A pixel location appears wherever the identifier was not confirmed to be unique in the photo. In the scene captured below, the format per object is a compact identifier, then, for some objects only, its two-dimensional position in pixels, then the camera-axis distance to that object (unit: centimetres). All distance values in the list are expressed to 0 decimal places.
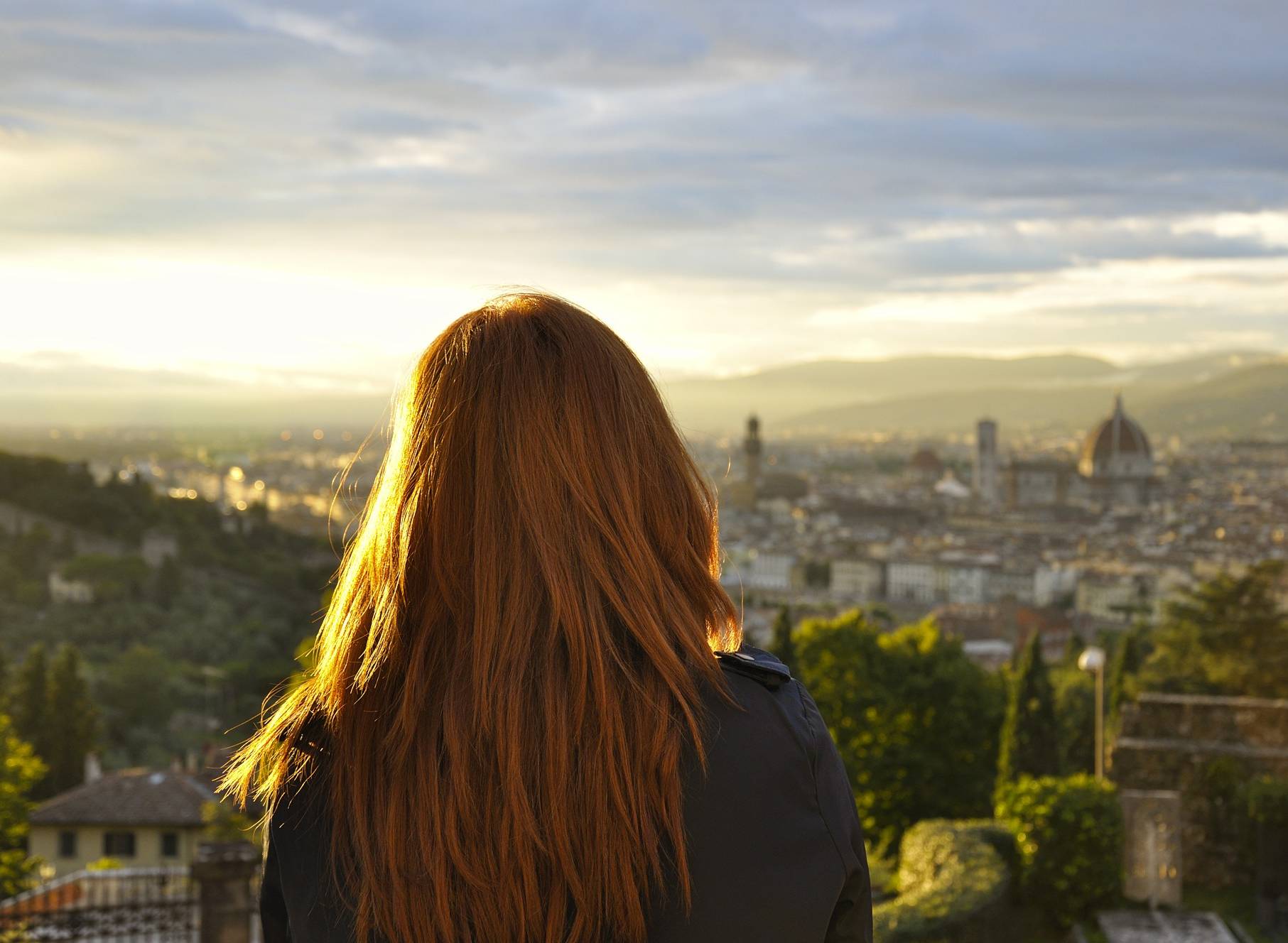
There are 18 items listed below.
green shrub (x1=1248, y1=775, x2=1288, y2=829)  794
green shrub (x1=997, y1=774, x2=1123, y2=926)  738
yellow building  1497
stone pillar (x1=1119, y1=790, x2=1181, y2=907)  758
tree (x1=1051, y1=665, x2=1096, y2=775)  1750
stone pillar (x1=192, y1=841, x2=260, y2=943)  549
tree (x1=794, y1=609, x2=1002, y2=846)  1412
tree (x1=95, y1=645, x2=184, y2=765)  2238
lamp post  918
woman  93
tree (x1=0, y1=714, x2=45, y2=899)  970
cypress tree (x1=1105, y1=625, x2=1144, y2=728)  1833
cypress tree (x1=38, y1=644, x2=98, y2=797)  1873
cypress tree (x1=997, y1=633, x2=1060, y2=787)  1320
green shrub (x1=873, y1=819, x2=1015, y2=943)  604
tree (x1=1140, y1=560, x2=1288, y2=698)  1747
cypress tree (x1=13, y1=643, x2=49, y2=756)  1869
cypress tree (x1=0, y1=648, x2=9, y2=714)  1886
